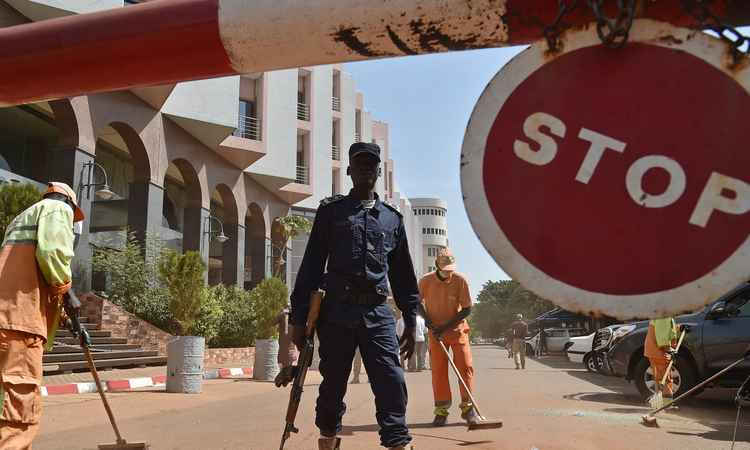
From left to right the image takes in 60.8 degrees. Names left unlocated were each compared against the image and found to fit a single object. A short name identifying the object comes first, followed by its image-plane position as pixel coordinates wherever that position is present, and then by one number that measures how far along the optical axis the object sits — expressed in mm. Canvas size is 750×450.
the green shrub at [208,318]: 19156
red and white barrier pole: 2100
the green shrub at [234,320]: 21219
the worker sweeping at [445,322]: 6578
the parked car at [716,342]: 8781
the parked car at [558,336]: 26953
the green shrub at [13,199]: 11656
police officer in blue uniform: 3570
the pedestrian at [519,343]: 19797
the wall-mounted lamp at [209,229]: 23475
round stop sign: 1446
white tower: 103625
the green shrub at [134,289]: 17812
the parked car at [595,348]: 11942
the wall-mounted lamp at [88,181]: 16531
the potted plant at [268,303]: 21859
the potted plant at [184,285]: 16812
